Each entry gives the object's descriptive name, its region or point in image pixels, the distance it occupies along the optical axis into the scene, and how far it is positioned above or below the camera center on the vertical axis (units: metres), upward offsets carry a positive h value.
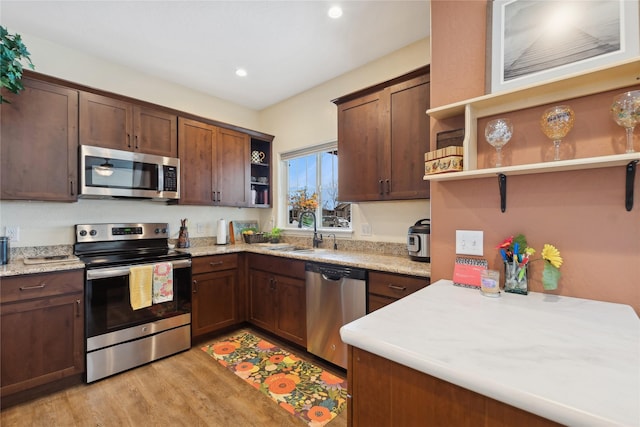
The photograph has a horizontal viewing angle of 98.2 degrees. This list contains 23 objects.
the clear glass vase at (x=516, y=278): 1.23 -0.29
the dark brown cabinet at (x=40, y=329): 1.81 -0.80
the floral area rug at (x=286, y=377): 1.85 -1.29
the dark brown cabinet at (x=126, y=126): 2.37 +0.81
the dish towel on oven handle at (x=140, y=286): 2.24 -0.59
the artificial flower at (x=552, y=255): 1.17 -0.18
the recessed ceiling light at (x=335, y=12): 2.04 +1.51
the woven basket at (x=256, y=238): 3.56 -0.32
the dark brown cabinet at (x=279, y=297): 2.53 -0.82
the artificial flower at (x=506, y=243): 1.28 -0.14
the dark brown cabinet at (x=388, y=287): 1.81 -0.50
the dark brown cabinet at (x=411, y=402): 0.64 -0.50
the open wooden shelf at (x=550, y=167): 0.98 +0.19
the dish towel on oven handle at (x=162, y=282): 2.37 -0.60
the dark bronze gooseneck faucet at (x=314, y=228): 3.09 -0.17
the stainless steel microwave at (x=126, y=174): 2.33 +0.36
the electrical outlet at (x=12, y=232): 2.25 -0.15
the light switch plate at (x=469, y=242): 1.41 -0.15
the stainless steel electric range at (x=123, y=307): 2.11 -0.77
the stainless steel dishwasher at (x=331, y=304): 2.12 -0.73
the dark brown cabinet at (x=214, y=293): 2.69 -0.82
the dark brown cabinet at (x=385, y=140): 2.09 +0.61
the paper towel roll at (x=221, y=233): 3.40 -0.24
